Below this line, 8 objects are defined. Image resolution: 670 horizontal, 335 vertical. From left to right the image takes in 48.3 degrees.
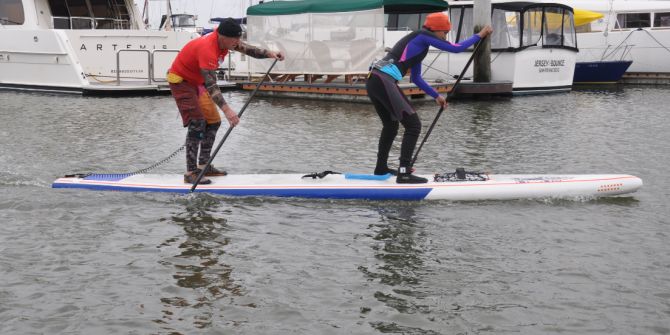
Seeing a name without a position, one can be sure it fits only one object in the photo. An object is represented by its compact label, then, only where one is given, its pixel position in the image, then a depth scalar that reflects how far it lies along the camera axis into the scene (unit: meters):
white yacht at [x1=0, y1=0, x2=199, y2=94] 20.92
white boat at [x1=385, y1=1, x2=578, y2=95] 22.12
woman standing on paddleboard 8.05
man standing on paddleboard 7.72
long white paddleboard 7.99
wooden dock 19.22
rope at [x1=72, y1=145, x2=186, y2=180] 8.62
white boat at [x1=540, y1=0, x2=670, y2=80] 28.80
